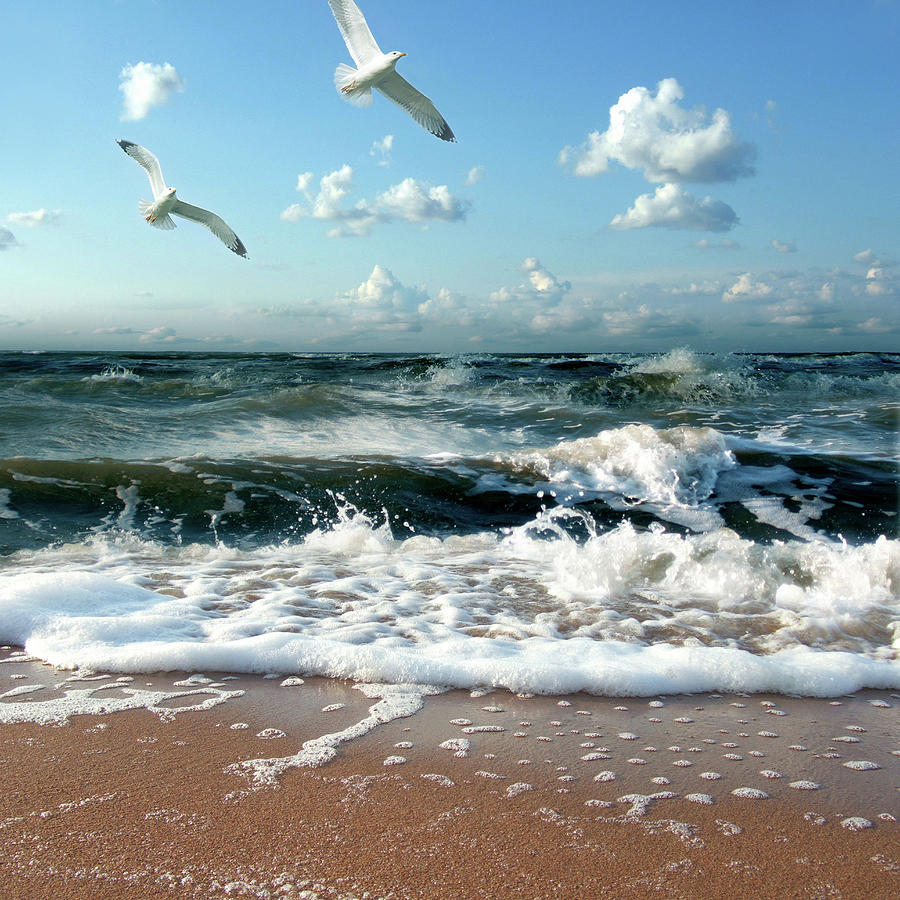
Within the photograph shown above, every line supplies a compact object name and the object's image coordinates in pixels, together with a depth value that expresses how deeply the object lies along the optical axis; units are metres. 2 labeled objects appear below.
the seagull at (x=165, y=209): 11.84
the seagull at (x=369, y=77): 9.52
